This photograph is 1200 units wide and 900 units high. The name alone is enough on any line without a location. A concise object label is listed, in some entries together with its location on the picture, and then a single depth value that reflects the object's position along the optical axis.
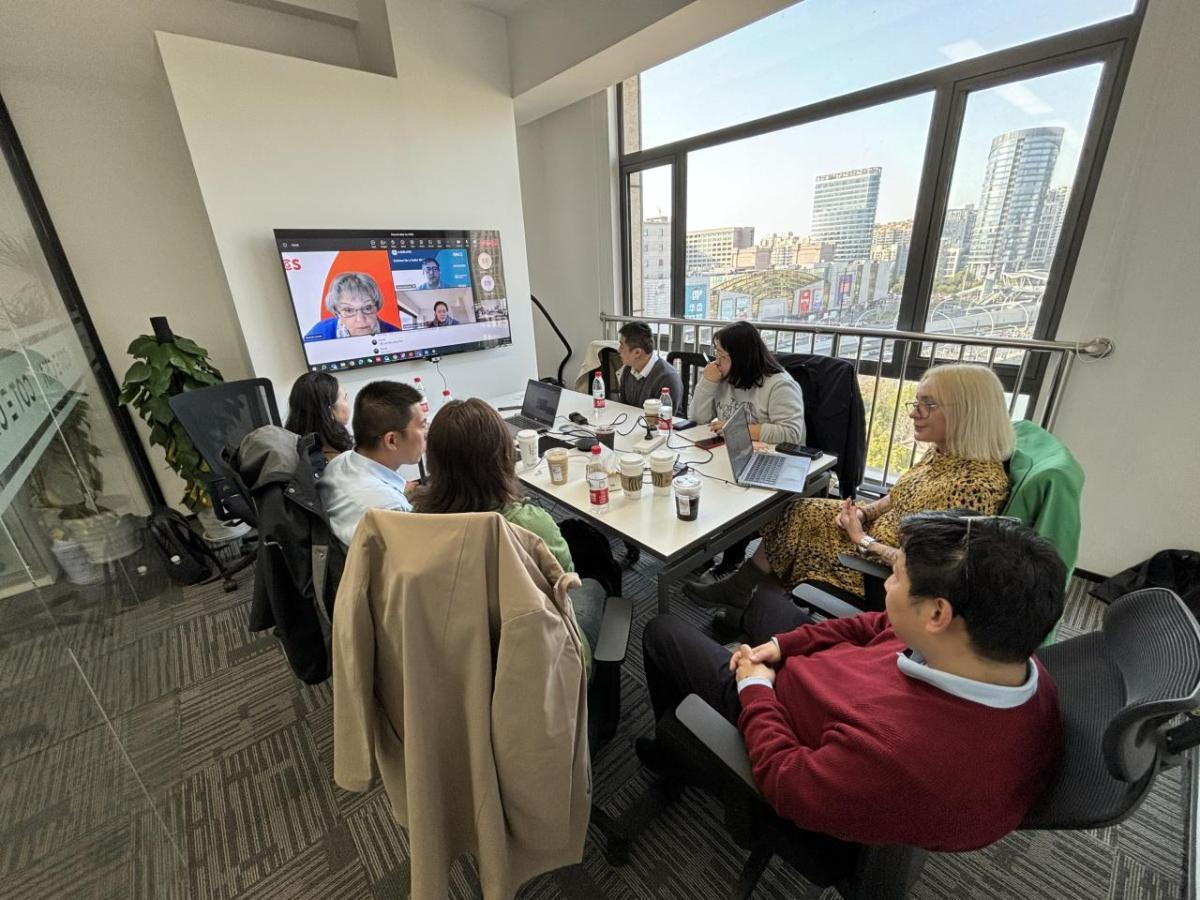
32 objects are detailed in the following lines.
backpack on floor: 2.50
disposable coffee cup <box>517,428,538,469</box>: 2.03
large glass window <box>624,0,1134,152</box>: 2.10
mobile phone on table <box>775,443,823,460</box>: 1.96
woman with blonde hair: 1.44
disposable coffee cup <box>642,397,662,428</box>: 2.36
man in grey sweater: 2.78
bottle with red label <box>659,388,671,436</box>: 2.36
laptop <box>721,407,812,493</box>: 1.73
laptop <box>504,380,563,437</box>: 2.55
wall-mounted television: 2.72
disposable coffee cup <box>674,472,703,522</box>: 1.49
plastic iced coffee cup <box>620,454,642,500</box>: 1.65
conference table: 1.45
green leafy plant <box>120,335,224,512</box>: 2.38
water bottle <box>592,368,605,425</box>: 2.68
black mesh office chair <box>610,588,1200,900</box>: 0.63
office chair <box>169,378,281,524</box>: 2.06
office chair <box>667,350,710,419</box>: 2.97
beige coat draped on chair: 0.80
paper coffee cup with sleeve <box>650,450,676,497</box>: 1.68
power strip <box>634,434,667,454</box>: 2.13
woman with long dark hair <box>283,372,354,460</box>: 1.86
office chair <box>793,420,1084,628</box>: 1.25
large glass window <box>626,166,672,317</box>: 3.79
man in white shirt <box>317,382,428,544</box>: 1.40
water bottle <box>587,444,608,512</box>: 1.61
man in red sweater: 0.74
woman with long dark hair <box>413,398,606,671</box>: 1.18
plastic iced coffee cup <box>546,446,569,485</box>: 1.81
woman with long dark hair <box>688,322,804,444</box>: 2.15
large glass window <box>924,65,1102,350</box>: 2.07
